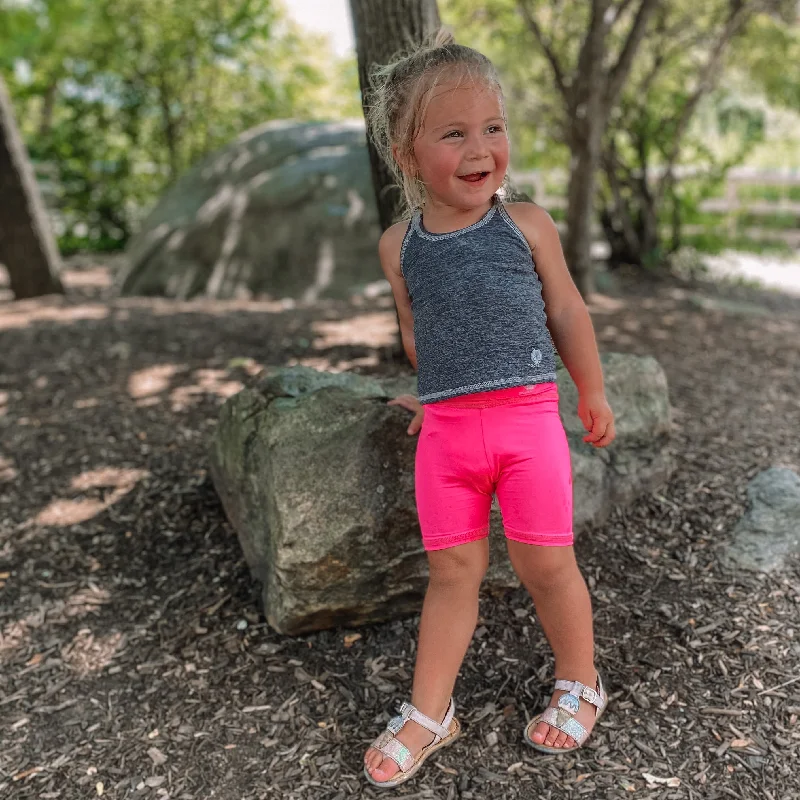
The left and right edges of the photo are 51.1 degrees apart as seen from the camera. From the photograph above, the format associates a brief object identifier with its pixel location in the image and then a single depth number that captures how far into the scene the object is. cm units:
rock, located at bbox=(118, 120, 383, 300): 693
